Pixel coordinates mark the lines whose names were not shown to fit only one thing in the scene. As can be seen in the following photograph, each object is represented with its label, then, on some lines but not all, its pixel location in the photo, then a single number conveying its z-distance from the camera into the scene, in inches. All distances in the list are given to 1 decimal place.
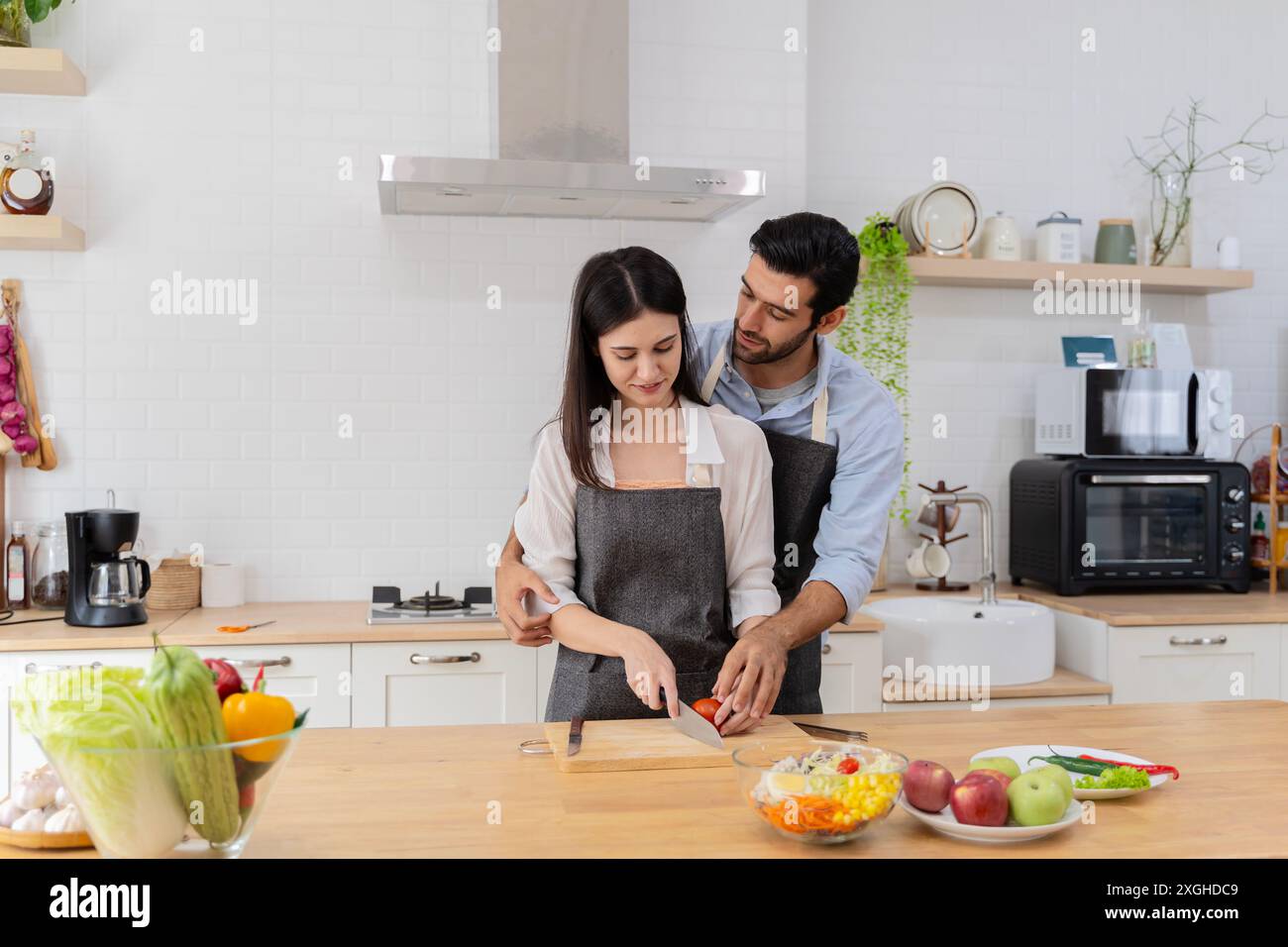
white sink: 136.2
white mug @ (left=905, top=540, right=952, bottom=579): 159.6
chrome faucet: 148.3
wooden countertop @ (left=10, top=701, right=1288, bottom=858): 56.3
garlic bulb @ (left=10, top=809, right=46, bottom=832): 54.3
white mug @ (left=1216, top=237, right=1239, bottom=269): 170.1
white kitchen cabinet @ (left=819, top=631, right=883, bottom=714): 134.3
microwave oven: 154.6
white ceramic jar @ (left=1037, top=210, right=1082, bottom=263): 164.4
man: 84.7
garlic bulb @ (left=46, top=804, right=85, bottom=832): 53.9
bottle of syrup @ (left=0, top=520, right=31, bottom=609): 136.6
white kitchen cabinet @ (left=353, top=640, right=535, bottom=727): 127.6
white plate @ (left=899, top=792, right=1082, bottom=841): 56.2
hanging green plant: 156.2
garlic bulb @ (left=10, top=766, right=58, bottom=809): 55.7
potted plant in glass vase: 173.9
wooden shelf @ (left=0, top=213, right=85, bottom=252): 131.9
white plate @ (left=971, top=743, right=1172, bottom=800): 70.4
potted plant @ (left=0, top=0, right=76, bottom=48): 134.6
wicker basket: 138.3
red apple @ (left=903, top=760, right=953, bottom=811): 57.8
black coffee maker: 126.0
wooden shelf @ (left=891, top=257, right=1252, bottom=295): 159.2
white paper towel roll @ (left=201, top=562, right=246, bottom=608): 142.0
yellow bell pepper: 47.5
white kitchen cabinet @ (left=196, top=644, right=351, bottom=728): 125.7
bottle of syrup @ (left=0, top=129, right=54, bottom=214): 135.2
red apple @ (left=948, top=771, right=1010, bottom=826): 56.4
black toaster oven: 152.7
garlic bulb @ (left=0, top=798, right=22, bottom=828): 55.3
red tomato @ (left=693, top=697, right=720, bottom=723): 74.8
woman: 82.5
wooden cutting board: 68.6
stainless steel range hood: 135.3
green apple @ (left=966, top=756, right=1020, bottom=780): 61.1
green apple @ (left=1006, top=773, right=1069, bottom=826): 56.3
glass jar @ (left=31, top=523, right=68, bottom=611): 136.3
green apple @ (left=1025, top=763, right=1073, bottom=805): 57.3
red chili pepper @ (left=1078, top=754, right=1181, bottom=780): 67.2
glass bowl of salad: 54.6
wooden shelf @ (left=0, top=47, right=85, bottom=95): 130.7
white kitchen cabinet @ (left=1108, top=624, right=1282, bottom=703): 141.4
